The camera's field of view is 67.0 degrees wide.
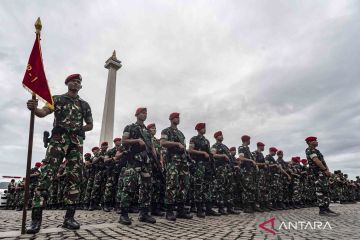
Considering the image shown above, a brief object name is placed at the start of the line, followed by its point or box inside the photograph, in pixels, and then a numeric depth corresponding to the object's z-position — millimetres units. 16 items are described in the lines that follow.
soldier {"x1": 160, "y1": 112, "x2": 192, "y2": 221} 5727
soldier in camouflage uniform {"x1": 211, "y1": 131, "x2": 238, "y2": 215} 7363
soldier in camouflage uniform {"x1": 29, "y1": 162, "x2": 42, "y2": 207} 10773
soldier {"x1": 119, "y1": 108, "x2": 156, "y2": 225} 4805
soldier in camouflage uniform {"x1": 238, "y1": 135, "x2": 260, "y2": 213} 8711
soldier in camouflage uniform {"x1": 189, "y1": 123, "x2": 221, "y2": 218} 6609
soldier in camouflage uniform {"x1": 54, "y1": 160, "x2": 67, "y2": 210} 10087
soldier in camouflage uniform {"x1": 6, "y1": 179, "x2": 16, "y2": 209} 14155
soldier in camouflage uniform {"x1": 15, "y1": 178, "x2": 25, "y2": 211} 12169
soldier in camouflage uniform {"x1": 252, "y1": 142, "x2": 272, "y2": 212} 9289
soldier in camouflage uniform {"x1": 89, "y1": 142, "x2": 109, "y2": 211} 8766
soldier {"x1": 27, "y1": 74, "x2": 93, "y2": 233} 3740
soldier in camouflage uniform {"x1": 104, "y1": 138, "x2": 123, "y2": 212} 7898
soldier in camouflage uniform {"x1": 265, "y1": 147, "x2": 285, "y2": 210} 10172
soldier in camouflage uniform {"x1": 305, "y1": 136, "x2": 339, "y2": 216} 7410
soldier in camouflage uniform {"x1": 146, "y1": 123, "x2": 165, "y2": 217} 6590
